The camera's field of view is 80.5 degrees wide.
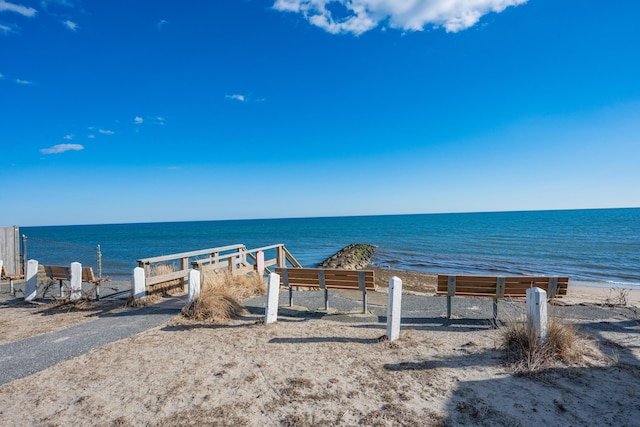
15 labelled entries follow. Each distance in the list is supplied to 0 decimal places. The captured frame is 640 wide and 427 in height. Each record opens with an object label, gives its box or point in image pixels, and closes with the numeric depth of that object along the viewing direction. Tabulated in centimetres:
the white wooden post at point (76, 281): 799
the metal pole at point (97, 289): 827
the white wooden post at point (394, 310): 558
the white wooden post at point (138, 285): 788
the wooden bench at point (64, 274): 821
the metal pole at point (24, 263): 1195
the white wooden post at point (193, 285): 710
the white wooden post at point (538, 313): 482
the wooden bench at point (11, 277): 945
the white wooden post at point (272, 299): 650
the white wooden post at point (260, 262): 1155
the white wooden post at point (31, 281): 833
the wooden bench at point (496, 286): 666
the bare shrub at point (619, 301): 823
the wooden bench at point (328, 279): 712
